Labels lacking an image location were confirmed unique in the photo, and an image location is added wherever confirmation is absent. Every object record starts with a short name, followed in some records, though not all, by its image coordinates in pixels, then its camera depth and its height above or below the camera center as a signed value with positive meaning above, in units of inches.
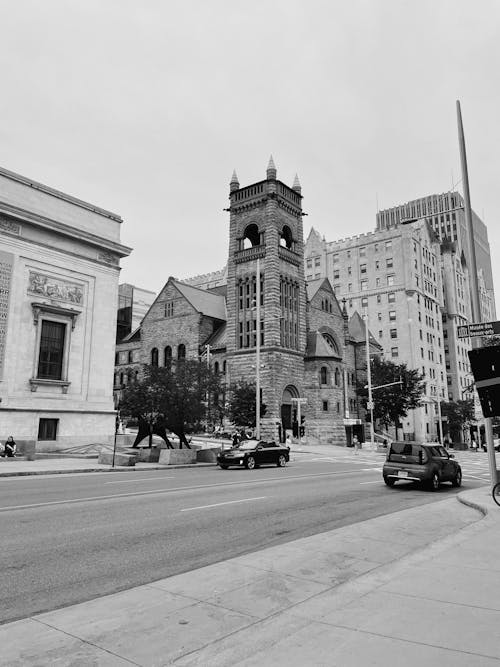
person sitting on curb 1092.5 -23.3
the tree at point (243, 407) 2017.3 +110.8
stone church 2365.9 +545.3
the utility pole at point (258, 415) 1392.7 +54.2
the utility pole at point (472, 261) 518.9 +186.2
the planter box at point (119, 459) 1038.4 -44.8
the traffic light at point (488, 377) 447.0 +50.8
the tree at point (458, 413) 3314.5 +150.8
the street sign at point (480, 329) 462.9 +96.9
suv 658.2 -35.6
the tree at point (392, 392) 2336.4 +198.2
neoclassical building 1293.1 +317.8
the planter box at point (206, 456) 1245.1 -45.7
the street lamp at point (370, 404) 1862.7 +112.9
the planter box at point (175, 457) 1128.2 -43.7
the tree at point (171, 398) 1230.9 +88.1
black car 1033.5 -37.4
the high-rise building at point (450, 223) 6247.5 +2606.8
